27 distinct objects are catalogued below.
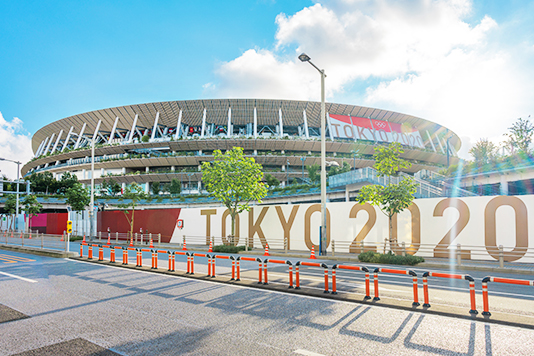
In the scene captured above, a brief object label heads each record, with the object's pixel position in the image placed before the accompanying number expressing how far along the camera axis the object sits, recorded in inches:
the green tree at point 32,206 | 1853.1
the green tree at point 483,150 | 2119.8
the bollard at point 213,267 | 471.6
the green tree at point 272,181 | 2201.9
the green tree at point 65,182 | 2928.4
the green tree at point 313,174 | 2090.8
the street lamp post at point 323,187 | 765.9
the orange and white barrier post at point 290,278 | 394.4
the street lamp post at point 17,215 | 1875.0
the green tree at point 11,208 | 2108.8
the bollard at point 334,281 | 362.9
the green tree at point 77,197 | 1536.7
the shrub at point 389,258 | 658.6
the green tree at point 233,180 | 1044.5
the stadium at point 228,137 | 2913.4
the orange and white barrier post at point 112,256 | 665.2
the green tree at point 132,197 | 1415.5
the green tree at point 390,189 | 714.2
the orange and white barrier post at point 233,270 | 444.3
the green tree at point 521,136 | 1878.7
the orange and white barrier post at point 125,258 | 630.2
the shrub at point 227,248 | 952.3
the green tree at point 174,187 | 2573.8
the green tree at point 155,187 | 2773.1
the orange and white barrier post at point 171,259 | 538.0
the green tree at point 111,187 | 2906.0
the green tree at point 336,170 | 1838.8
